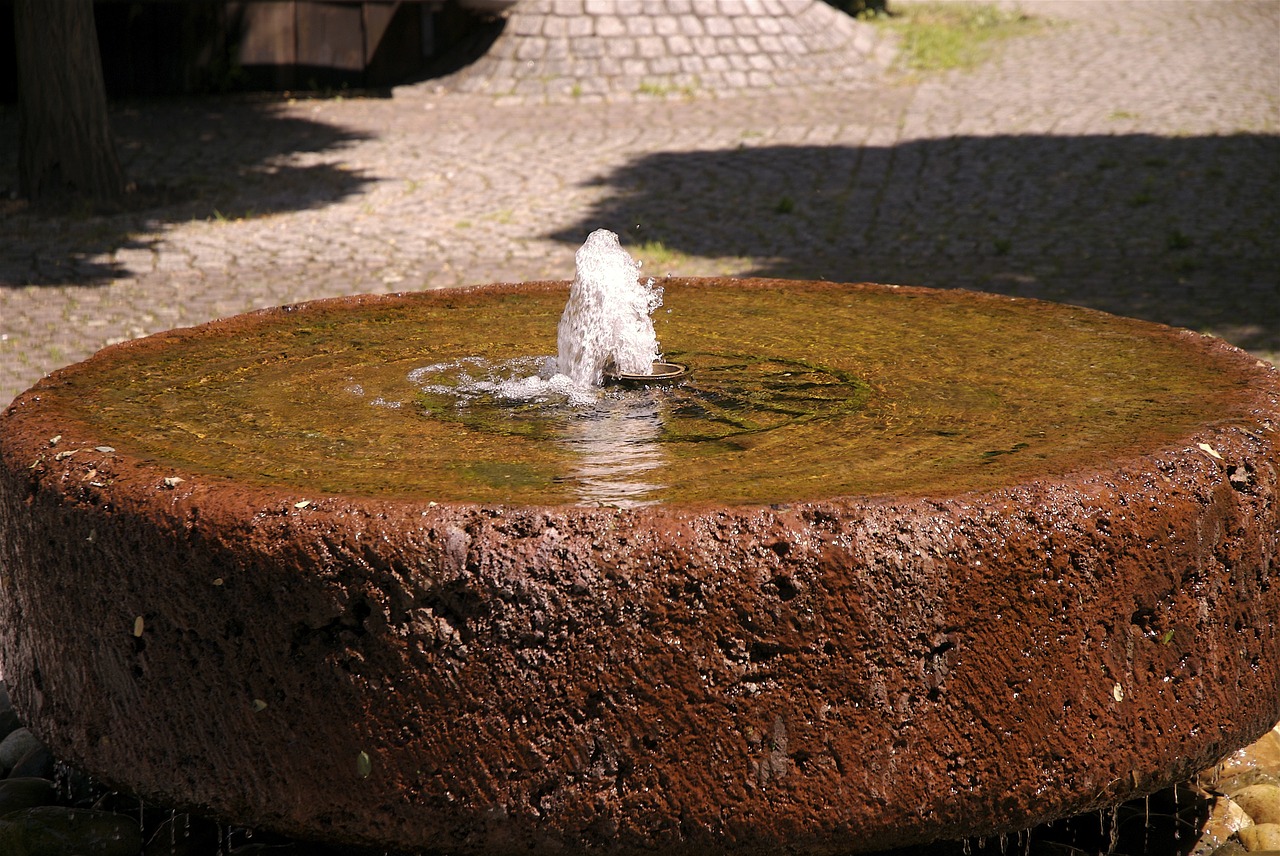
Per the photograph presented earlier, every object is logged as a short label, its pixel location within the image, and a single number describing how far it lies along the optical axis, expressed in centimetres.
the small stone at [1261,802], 308
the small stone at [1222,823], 300
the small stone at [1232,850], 288
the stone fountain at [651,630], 223
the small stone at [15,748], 347
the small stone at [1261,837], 292
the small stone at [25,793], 317
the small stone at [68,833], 283
